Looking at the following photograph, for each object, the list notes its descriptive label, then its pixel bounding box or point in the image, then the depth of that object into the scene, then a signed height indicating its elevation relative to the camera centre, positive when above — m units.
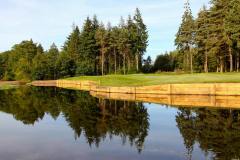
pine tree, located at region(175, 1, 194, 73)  87.88 +8.11
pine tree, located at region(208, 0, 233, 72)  71.06 +7.27
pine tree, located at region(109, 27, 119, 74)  102.46 +8.21
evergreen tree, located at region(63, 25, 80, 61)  117.86 +7.30
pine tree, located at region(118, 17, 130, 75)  98.11 +6.83
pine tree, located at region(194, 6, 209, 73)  78.18 +7.85
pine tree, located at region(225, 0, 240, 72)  64.50 +7.83
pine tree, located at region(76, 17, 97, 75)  105.81 +6.02
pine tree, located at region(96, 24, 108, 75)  104.21 +8.09
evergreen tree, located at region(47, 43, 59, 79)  114.89 +0.99
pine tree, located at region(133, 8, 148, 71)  104.88 +10.42
